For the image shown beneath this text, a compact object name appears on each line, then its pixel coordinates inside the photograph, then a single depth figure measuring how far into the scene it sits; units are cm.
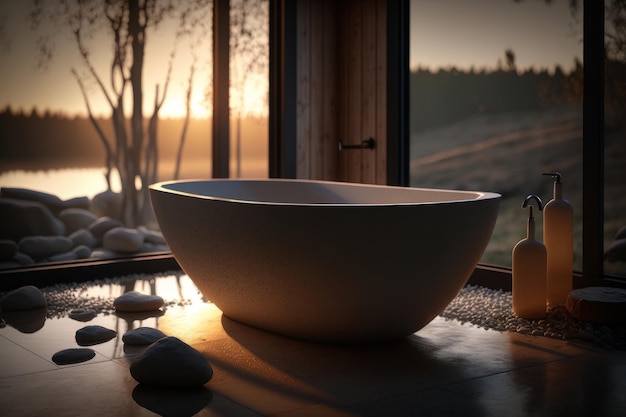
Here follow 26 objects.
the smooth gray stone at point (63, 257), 470
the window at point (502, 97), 662
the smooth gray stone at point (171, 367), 229
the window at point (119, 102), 484
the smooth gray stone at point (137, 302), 339
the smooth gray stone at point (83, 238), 505
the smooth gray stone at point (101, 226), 521
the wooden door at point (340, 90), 488
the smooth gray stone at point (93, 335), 286
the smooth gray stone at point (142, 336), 282
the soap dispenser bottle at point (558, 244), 327
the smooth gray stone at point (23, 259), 446
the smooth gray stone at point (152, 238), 548
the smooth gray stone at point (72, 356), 260
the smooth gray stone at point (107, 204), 534
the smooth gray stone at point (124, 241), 479
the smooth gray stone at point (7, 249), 433
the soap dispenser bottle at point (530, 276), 310
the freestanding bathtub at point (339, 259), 254
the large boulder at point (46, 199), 470
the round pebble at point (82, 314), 325
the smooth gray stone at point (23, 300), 342
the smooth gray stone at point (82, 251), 495
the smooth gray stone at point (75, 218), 505
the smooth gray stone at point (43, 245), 454
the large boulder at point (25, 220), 452
